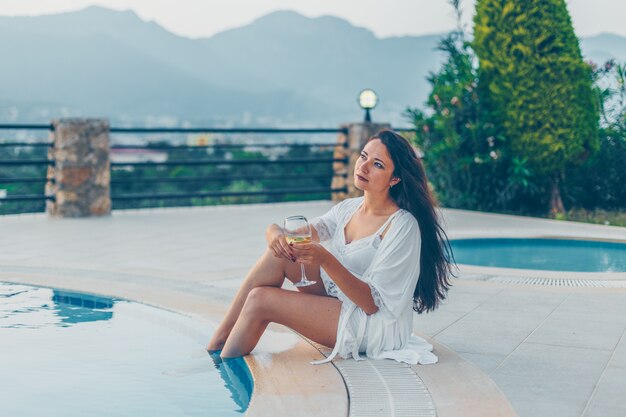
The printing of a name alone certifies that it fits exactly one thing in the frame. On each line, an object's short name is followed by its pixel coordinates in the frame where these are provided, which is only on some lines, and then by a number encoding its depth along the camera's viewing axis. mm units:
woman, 3426
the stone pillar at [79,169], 9344
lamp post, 11227
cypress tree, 10000
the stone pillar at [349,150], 11070
